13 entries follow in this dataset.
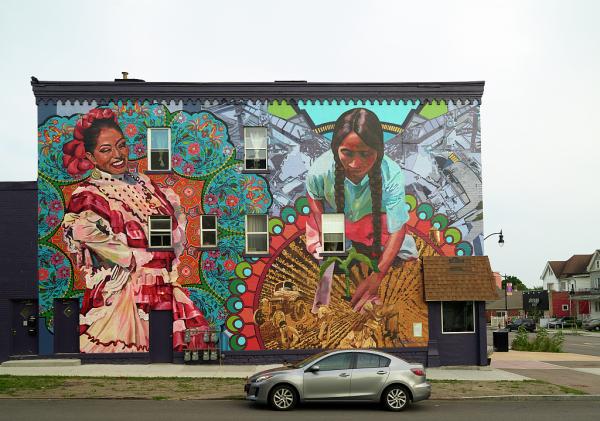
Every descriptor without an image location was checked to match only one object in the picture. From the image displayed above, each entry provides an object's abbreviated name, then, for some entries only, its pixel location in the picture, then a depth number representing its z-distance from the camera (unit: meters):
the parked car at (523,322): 64.88
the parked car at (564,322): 74.31
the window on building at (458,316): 24.19
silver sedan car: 15.25
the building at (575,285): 81.38
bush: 33.16
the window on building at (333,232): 24.28
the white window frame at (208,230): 24.02
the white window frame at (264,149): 24.34
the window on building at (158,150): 24.12
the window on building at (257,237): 24.19
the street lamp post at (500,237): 40.84
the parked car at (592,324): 68.19
